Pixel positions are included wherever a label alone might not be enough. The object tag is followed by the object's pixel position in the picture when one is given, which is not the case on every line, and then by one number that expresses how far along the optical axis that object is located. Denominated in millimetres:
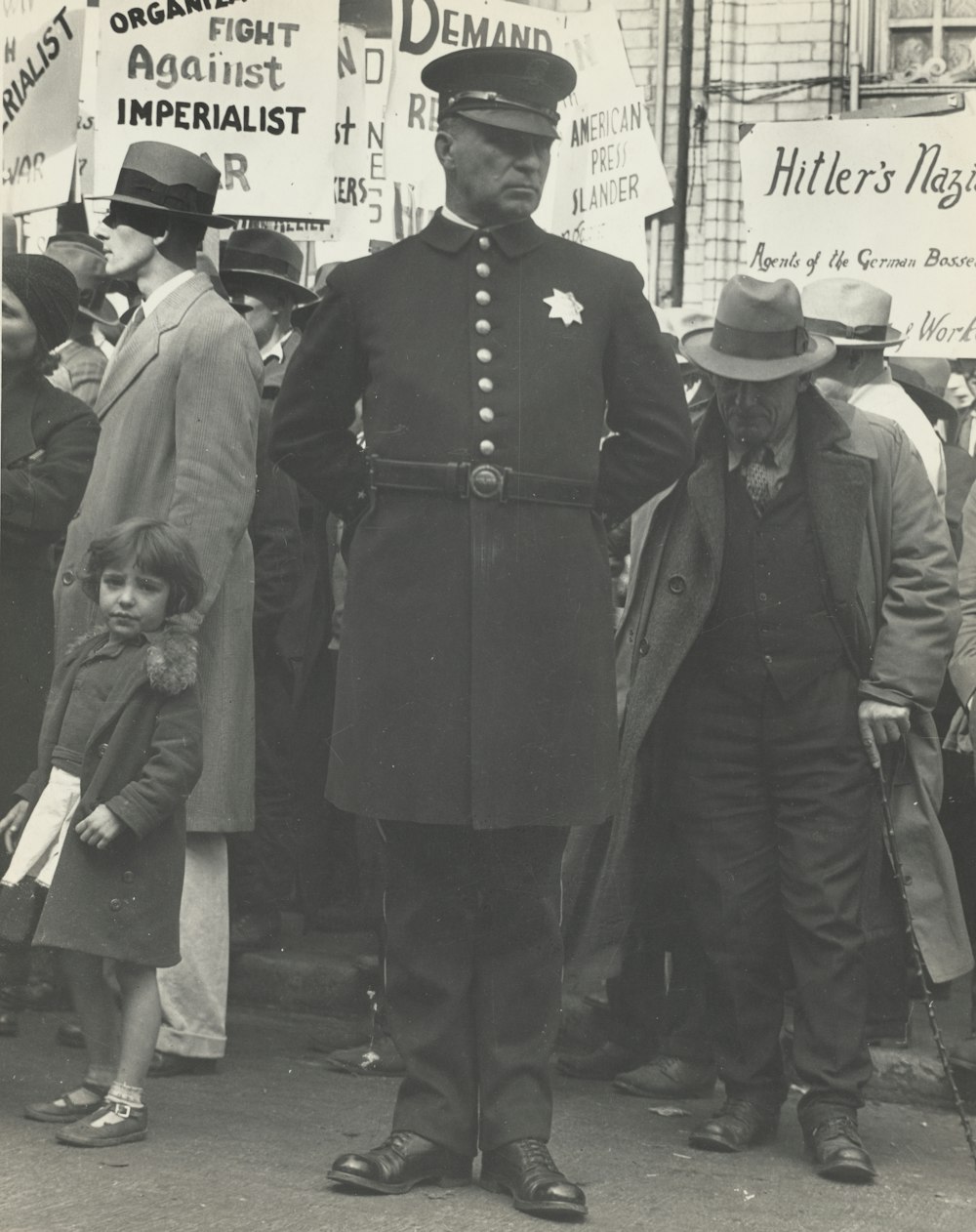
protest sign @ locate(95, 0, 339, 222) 6895
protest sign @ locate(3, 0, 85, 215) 6449
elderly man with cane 4965
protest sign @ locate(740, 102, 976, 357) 7574
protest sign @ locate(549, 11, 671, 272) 7832
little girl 4695
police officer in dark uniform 4422
